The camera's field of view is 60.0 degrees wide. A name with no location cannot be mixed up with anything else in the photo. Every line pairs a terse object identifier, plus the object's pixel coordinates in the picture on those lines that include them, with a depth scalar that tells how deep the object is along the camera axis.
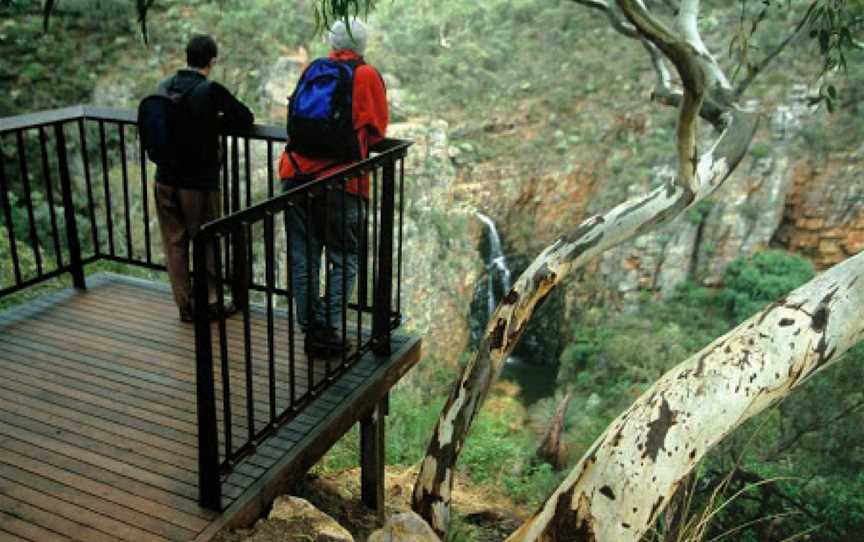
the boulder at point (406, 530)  2.72
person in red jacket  3.41
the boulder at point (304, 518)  2.92
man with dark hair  3.66
